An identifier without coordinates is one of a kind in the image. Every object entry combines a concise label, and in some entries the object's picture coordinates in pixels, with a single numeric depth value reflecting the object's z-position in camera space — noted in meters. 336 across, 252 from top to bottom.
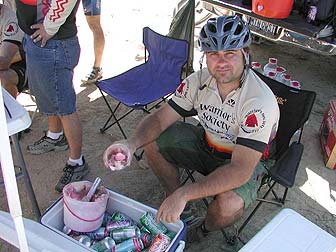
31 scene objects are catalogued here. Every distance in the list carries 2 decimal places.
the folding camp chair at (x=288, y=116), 2.53
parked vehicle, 3.87
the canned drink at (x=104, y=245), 2.12
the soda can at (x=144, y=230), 2.20
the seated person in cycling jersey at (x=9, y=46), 3.24
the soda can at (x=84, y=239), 2.14
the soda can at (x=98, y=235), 2.23
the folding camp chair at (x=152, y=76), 3.40
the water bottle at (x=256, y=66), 3.91
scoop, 2.26
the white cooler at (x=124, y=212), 2.06
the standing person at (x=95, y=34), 4.17
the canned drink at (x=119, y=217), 2.29
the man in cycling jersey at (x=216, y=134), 2.22
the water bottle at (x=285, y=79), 3.72
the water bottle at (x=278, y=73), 3.79
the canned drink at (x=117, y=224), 2.24
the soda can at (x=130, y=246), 2.11
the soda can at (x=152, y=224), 2.16
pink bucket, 2.18
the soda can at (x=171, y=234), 2.14
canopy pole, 1.27
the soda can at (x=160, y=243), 2.01
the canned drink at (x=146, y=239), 2.16
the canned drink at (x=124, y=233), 2.18
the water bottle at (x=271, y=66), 3.92
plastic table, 1.88
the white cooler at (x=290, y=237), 1.78
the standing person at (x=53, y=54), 2.57
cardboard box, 3.35
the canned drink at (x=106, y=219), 2.32
